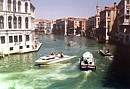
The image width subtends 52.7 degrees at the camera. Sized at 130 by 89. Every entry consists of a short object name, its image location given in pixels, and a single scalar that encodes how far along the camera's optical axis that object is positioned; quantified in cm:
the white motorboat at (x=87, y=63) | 1493
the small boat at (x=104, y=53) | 2105
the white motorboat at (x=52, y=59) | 1642
